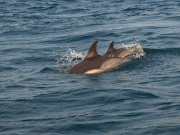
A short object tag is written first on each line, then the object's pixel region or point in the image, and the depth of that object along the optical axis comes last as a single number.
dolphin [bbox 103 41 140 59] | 18.67
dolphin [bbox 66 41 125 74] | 16.97
